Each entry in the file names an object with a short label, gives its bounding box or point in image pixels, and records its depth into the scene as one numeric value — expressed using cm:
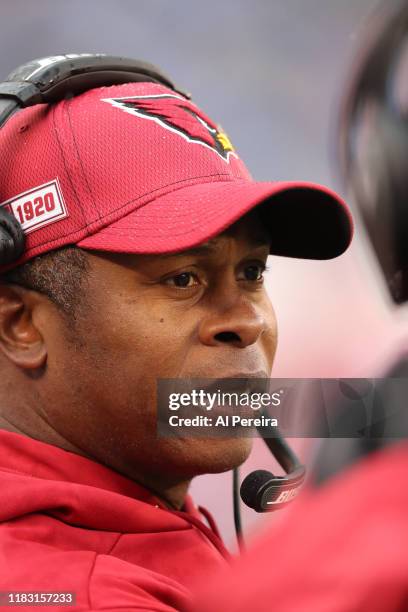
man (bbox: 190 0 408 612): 310
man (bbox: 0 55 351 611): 535
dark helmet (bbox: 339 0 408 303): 367
